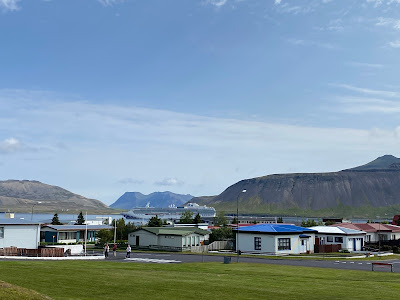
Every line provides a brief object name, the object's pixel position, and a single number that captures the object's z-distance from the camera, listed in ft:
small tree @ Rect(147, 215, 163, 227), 323.98
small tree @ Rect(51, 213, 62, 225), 339.16
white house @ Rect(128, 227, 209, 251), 228.63
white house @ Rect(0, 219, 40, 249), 170.40
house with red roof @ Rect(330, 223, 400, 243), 273.75
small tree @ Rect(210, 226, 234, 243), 250.57
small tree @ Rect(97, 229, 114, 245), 261.65
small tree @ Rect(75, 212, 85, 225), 364.97
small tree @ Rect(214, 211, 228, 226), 421.18
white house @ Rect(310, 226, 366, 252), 239.30
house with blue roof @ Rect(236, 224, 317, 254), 206.69
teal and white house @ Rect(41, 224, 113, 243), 257.96
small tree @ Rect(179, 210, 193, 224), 423.56
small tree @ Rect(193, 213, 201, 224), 400.30
